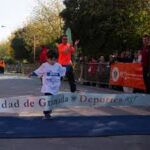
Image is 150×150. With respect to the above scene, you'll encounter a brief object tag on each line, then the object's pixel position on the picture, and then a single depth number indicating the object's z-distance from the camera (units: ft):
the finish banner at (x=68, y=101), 25.87
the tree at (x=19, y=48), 202.85
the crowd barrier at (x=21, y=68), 142.37
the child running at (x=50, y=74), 26.65
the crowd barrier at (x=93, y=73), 57.45
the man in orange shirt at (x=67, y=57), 37.14
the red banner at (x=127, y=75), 46.42
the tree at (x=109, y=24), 77.54
